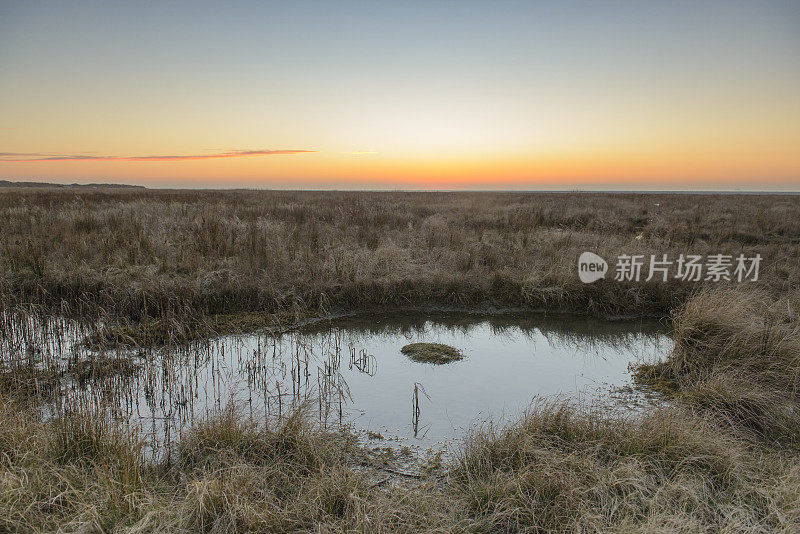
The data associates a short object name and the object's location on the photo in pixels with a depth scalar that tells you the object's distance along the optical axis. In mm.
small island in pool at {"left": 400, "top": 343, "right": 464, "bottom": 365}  6457
